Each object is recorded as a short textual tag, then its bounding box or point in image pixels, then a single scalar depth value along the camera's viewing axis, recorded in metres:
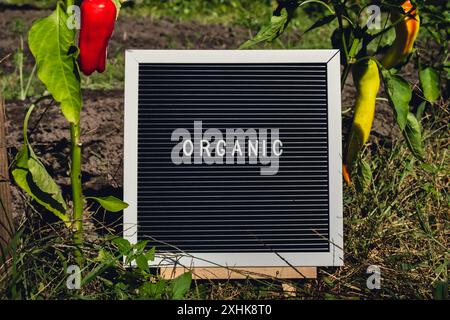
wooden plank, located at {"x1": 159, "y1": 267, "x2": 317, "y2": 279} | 2.20
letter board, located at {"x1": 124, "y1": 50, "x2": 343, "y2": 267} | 2.22
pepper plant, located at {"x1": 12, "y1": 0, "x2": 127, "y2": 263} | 1.96
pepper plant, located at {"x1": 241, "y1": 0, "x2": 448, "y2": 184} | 2.29
